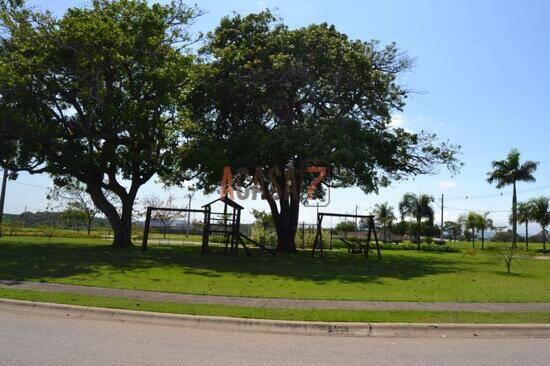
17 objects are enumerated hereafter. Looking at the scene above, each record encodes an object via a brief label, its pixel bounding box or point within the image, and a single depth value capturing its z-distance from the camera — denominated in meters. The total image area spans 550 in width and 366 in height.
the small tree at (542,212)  61.00
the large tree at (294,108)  23.77
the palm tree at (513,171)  53.06
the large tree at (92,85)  23.28
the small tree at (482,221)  66.88
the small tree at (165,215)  55.10
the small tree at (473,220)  66.75
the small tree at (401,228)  80.44
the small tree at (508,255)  20.49
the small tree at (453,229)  103.49
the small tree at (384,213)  72.44
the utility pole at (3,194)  34.59
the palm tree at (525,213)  63.21
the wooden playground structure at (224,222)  25.64
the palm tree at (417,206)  67.19
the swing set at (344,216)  25.77
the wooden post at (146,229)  26.00
